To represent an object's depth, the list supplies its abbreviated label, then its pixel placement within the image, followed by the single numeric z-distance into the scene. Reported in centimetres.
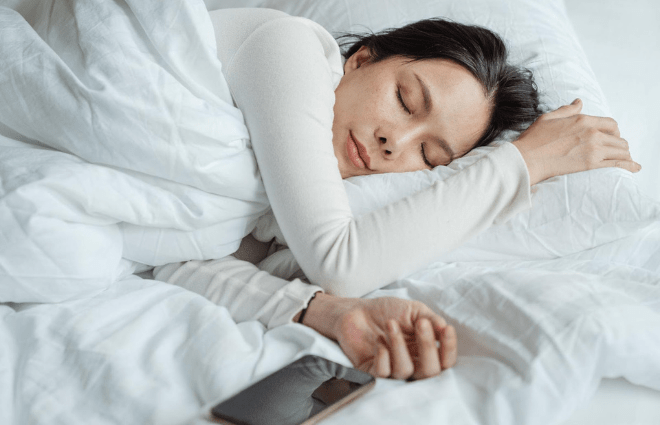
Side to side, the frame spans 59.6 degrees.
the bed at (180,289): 61
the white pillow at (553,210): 97
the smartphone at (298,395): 52
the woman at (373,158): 77
